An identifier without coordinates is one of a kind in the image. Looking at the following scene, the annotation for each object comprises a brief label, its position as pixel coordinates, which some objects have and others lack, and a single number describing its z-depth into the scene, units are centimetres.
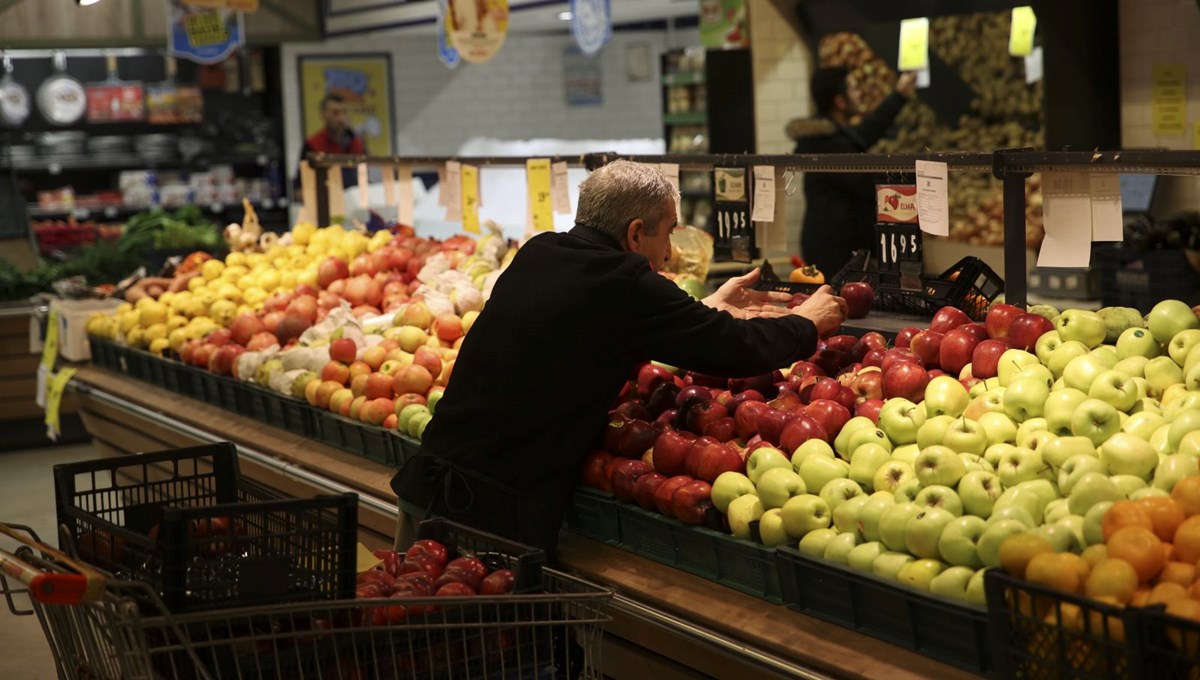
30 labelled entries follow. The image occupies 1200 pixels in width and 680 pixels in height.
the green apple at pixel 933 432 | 275
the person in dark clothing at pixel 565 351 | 303
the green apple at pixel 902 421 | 284
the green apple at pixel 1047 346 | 290
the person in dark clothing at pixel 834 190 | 714
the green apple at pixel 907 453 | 276
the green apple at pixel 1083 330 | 294
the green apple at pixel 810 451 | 286
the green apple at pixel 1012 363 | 290
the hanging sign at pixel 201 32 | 1141
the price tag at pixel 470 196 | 538
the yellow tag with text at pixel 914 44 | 775
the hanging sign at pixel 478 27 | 873
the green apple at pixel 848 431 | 289
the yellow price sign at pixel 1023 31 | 740
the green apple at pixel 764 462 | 288
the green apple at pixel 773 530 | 273
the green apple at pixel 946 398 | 288
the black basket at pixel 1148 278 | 659
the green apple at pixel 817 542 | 261
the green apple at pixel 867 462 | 276
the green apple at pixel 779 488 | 277
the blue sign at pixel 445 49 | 1030
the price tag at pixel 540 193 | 485
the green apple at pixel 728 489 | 287
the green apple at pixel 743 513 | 280
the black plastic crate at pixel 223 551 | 234
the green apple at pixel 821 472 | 278
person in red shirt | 1122
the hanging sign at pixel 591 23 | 971
